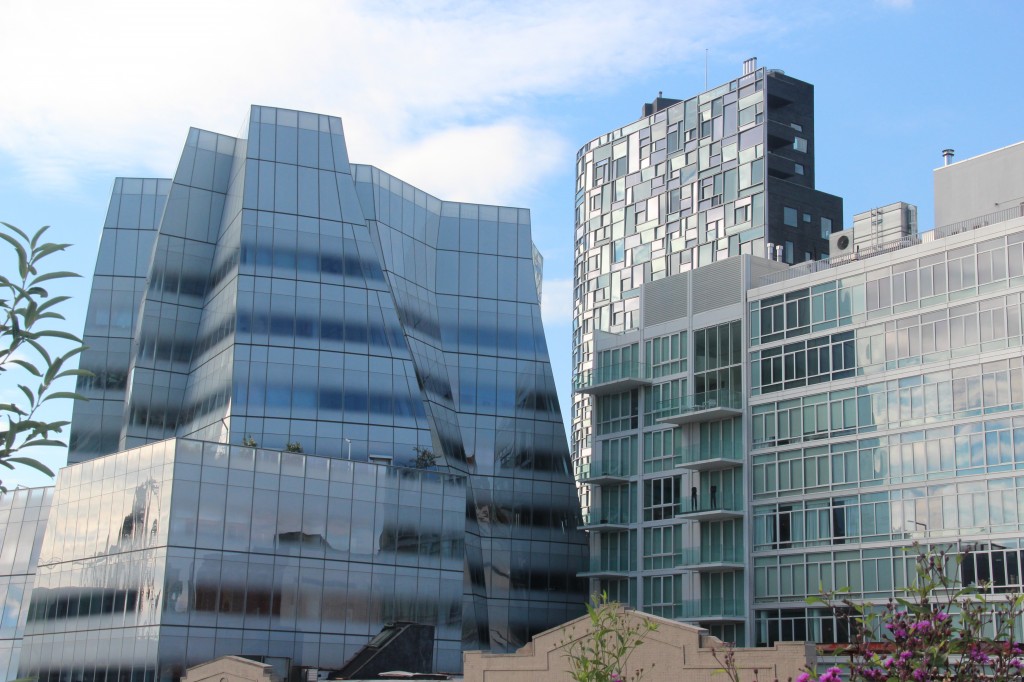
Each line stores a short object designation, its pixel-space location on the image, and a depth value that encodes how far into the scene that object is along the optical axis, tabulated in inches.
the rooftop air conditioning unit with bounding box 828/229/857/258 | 2967.5
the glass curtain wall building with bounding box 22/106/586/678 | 2837.1
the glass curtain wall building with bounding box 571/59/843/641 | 3120.1
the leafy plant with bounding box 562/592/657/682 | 975.6
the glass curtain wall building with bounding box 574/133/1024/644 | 2490.2
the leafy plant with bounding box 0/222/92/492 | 363.3
